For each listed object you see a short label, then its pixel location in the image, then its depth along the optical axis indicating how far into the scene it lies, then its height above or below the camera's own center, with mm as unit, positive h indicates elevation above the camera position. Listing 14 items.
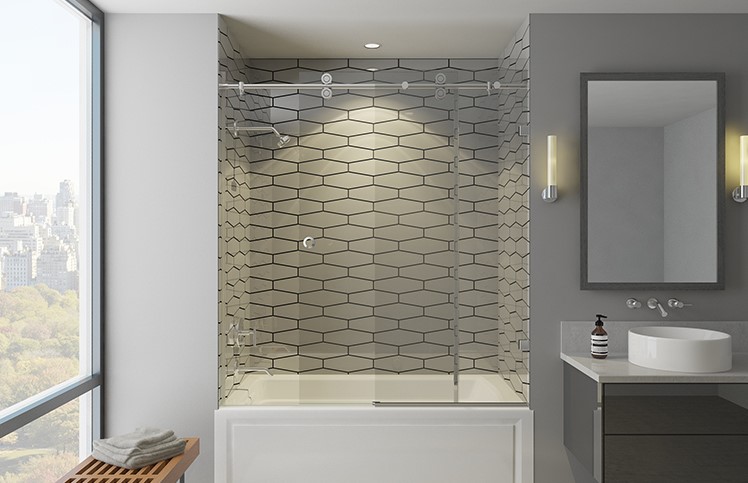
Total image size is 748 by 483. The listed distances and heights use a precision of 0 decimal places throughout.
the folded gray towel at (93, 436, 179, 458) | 2793 -892
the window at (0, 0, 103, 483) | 2586 +1
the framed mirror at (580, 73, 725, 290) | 3383 +294
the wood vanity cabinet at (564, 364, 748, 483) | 2885 -840
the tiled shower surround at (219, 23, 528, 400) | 3410 +69
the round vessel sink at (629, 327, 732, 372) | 2926 -514
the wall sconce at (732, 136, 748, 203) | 3330 +334
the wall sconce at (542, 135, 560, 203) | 3346 +334
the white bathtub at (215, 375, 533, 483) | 3352 -1032
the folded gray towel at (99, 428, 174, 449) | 2836 -868
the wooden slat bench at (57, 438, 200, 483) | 2635 -950
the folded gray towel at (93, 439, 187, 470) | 2771 -918
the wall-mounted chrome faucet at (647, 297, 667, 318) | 3385 -344
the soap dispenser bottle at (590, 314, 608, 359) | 3227 -503
